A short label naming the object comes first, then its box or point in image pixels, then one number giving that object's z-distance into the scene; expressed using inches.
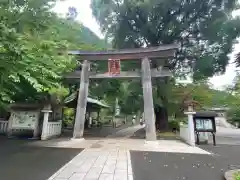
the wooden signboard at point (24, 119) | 296.5
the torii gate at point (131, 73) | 281.9
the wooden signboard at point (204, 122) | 289.3
